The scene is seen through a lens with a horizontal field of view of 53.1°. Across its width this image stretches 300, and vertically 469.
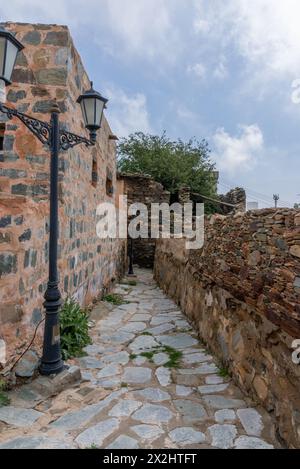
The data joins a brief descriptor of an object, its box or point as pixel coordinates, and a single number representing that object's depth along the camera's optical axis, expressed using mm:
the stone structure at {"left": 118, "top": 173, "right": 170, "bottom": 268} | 11445
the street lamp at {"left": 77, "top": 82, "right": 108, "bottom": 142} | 3088
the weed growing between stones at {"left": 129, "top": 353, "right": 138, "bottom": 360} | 3418
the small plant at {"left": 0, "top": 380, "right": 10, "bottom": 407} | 2387
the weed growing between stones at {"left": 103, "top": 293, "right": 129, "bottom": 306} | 5898
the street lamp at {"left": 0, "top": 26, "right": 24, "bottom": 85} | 2173
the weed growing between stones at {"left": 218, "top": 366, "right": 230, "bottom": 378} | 2945
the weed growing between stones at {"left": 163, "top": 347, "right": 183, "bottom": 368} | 3225
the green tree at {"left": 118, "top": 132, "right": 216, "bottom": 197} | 13727
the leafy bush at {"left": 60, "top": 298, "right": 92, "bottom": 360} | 3395
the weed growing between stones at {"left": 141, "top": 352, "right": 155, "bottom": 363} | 3411
